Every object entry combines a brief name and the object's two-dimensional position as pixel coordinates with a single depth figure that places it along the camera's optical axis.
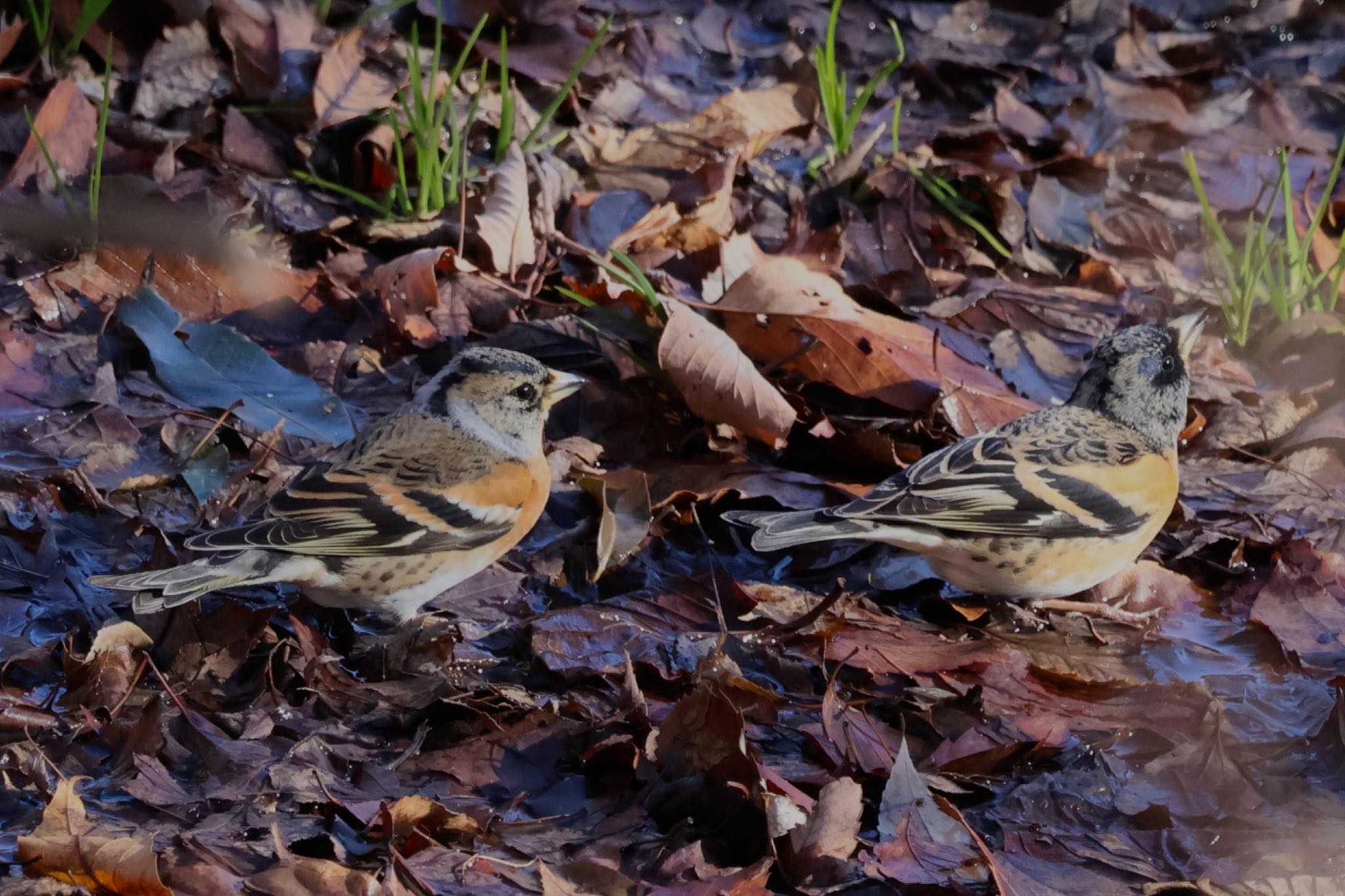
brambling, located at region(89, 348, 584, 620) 8.78
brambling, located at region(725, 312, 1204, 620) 9.90
